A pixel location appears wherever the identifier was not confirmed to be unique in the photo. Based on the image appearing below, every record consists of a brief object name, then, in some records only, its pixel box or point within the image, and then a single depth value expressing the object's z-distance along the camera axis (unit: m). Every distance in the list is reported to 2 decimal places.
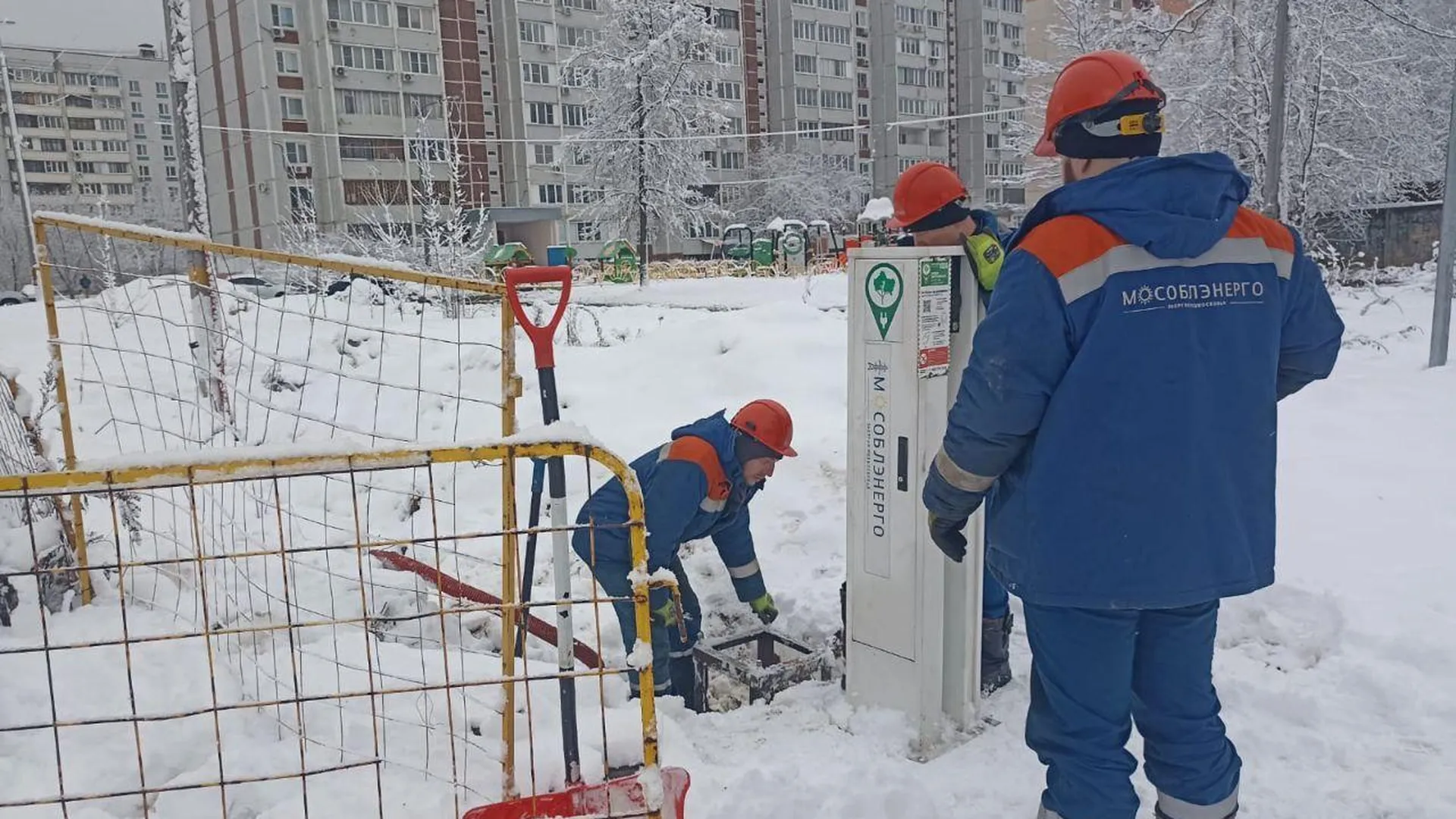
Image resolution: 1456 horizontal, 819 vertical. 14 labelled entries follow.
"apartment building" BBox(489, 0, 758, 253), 45.94
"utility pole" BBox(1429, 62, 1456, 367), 8.32
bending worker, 3.64
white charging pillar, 3.04
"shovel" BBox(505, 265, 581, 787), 2.50
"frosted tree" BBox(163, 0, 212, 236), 8.41
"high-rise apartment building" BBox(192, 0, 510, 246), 40.34
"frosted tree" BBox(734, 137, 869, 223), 46.22
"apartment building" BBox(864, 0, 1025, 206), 59.53
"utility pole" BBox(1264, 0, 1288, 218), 10.76
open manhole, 3.65
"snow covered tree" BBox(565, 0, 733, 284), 27.12
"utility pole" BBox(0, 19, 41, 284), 18.75
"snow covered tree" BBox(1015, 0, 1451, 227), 17.41
